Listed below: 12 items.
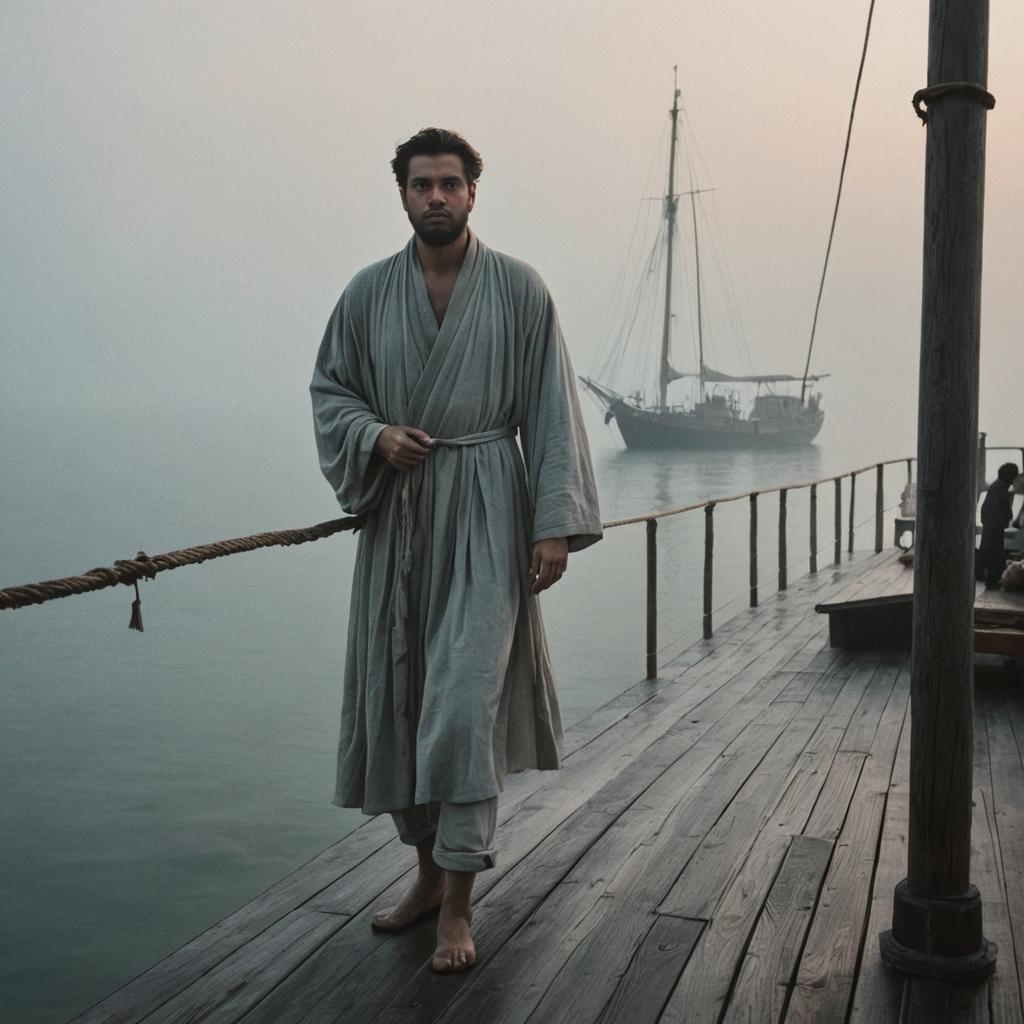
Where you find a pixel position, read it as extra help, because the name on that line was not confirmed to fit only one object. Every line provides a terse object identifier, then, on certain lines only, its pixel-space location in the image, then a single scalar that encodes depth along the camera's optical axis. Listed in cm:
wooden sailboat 4822
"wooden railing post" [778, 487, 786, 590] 754
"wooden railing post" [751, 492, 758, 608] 664
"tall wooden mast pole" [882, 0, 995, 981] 166
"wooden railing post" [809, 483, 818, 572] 842
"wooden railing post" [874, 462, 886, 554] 1017
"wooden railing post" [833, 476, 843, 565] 875
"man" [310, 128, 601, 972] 182
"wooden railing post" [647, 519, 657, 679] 458
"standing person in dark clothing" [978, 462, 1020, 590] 501
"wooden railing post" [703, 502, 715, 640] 553
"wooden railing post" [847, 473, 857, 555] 947
